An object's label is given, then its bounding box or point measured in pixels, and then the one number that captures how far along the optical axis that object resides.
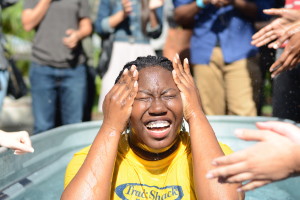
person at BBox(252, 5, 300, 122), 3.34
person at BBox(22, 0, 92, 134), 4.45
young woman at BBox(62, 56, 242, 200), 2.49
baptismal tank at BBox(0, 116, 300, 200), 3.20
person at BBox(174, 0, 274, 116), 4.17
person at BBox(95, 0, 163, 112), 4.62
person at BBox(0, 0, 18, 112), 3.82
